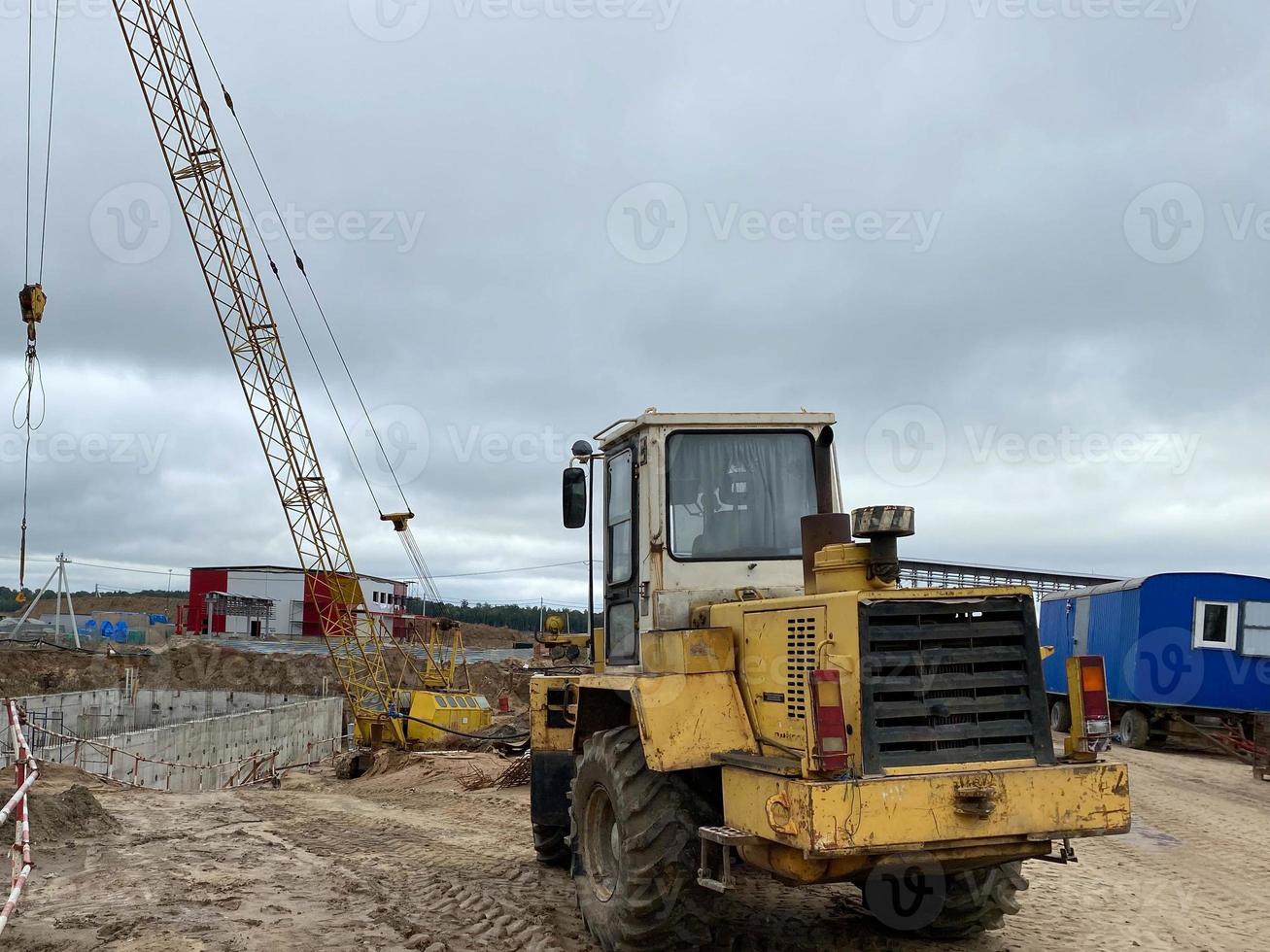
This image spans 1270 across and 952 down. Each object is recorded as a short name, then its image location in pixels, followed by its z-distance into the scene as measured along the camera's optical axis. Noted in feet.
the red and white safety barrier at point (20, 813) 22.61
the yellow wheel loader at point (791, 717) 16.37
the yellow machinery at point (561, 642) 30.37
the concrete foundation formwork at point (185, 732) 74.54
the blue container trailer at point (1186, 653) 61.00
